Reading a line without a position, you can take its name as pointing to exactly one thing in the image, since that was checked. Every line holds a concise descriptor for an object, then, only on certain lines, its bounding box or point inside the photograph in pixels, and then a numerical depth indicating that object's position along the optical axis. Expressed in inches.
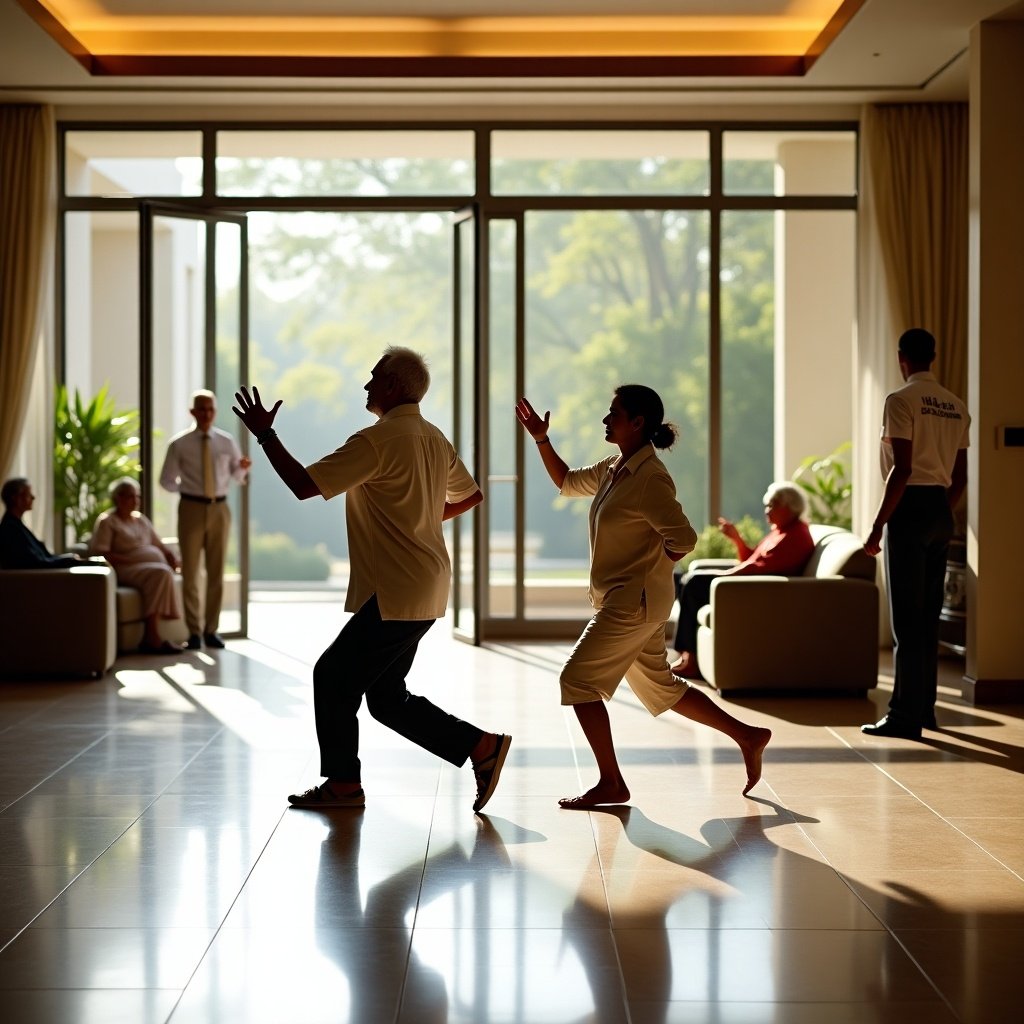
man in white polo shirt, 225.3
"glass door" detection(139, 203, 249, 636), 348.5
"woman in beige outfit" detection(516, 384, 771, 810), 172.6
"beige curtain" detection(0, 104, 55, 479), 352.5
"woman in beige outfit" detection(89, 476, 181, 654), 328.5
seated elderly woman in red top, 284.0
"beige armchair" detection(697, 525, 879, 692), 268.2
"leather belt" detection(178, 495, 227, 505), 342.6
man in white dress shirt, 341.4
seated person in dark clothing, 291.3
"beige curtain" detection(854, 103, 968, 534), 347.9
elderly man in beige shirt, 170.1
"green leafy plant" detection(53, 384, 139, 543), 366.6
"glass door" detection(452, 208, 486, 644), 356.8
